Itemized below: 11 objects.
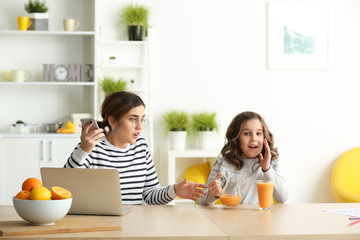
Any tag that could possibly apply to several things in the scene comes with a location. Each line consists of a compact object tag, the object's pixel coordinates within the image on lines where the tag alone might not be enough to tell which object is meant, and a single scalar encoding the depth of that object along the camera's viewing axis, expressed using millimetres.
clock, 4398
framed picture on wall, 4789
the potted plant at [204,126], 4473
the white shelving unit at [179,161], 4293
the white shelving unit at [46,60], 4559
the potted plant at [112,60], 4449
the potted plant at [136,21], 4422
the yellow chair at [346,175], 4508
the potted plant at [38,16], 4363
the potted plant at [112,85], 4371
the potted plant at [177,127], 4414
